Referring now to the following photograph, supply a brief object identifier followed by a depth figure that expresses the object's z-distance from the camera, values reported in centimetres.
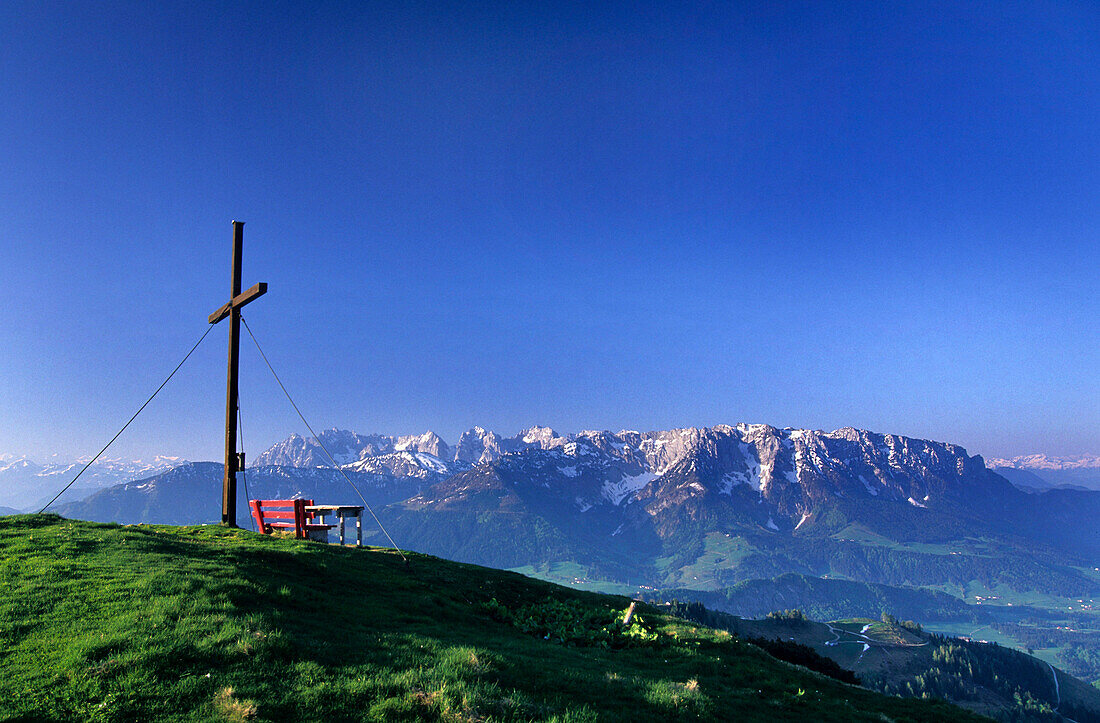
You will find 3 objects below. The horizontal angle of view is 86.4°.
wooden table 3266
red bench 3131
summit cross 3259
